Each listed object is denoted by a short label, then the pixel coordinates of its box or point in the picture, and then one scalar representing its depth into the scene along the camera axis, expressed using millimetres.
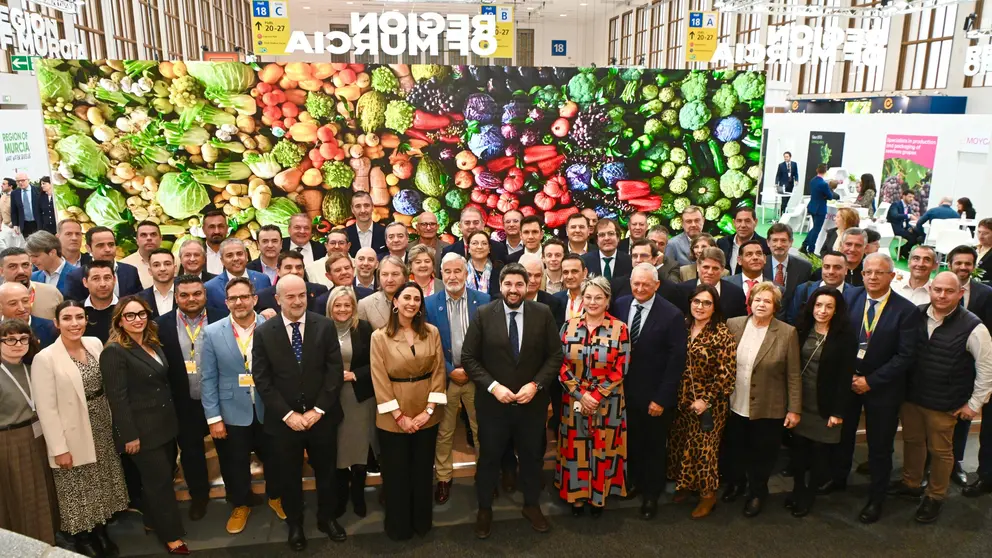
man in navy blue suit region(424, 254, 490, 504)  3928
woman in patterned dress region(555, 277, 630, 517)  3633
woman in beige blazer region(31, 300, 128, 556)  3166
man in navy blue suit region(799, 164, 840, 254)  11758
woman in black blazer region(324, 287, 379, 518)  3623
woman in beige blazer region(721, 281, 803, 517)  3686
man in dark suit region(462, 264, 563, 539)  3592
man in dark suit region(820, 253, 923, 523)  3742
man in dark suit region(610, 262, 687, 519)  3682
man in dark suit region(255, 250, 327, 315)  4113
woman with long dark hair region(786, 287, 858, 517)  3650
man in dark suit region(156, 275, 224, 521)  3580
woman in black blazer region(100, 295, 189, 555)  3271
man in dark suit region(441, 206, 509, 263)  5402
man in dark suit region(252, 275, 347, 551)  3389
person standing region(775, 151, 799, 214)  14352
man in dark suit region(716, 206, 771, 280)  5496
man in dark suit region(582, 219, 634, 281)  5008
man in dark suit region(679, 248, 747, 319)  4184
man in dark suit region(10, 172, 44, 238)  9258
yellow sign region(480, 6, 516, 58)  12148
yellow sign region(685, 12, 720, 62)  14172
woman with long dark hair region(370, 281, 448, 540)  3475
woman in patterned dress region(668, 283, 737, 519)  3681
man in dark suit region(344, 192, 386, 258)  5773
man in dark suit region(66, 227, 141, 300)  4504
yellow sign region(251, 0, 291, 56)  11330
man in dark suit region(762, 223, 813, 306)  4859
